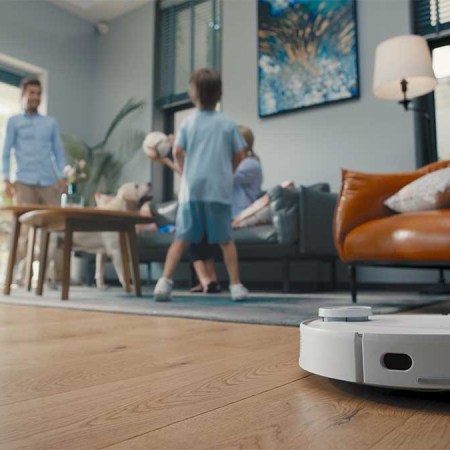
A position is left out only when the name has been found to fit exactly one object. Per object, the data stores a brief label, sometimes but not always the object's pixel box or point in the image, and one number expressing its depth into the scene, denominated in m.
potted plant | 5.00
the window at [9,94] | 4.88
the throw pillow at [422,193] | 1.56
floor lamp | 2.62
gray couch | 2.94
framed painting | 3.55
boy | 2.23
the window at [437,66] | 3.23
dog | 2.96
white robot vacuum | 0.44
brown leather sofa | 1.50
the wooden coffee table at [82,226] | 2.28
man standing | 3.27
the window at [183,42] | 4.62
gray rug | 1.39
